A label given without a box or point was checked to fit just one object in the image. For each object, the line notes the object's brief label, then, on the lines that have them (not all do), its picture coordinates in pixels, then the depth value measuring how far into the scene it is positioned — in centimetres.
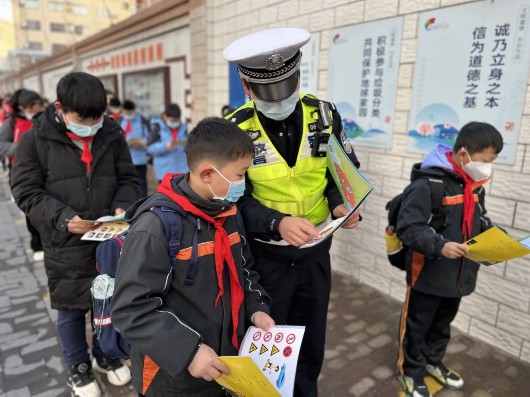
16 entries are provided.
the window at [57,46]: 4189
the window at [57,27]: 4403
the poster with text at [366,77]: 352
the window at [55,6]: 4403
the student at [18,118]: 522
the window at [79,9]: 4384
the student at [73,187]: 214
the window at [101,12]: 4438
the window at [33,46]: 4288
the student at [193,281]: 125
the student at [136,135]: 606
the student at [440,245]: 219
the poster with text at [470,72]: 269
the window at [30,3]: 4271
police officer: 166
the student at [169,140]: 580
